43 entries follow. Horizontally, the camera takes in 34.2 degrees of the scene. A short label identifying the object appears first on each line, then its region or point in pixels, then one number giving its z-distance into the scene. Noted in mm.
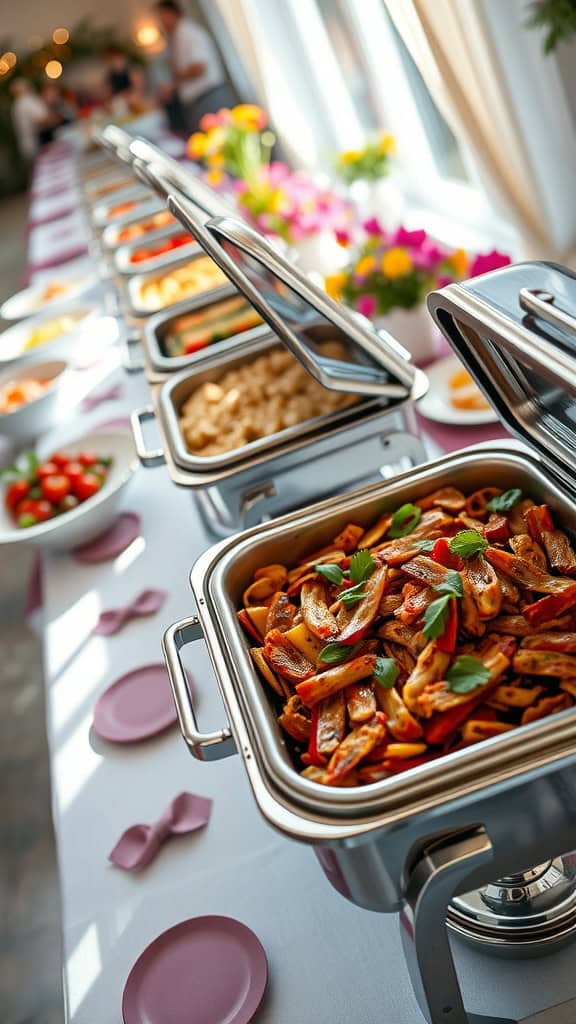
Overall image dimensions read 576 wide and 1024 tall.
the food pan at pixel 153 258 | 2434
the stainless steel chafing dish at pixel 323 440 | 1188
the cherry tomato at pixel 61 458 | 1825
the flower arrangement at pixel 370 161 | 2775
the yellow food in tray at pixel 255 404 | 1354
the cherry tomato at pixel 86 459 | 1809
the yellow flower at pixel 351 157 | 2777
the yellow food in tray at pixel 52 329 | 2654
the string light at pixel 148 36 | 10694
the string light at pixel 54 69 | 10927
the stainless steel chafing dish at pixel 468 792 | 633
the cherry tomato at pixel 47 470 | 1780
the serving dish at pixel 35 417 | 2180
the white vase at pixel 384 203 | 2836
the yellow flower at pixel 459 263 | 1746
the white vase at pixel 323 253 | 2615
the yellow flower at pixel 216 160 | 3422
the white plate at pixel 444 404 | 1591
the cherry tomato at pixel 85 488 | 1730
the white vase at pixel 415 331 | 1816
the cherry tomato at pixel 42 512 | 1702
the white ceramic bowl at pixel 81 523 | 1621
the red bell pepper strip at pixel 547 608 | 765
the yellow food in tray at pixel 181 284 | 2234
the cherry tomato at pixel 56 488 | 1718
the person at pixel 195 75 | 6020
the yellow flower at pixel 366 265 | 1773
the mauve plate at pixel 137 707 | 1211
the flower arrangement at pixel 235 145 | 3295
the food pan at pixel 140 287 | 2006
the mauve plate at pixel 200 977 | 844
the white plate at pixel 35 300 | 2803
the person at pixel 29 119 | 8516
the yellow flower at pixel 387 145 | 2760
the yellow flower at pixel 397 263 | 1739
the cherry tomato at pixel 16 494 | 1776
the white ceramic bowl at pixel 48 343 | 2449
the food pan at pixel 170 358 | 1673
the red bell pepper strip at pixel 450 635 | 764
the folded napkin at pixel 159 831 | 1039
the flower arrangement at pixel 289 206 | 2607
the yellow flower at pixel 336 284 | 1825
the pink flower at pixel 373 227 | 1866
